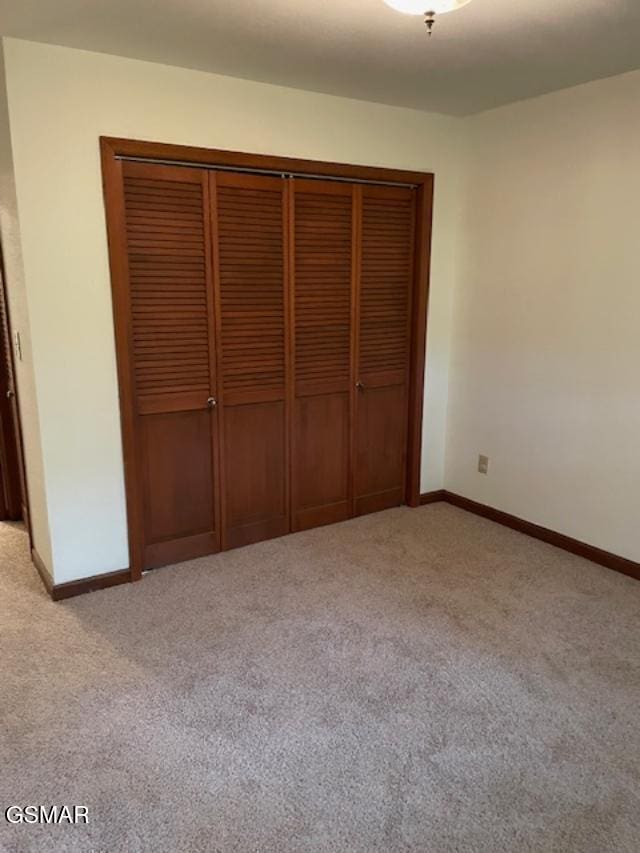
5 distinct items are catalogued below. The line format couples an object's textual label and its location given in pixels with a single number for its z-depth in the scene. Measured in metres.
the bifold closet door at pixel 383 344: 3.64
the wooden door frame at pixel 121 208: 2.75
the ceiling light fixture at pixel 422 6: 1.74
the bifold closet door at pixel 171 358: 2.90
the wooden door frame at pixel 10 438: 3.20
